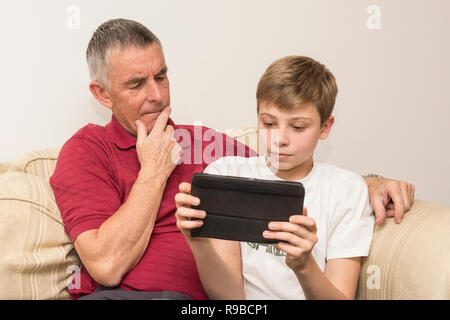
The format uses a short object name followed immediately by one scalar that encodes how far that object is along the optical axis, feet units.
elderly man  4.03
